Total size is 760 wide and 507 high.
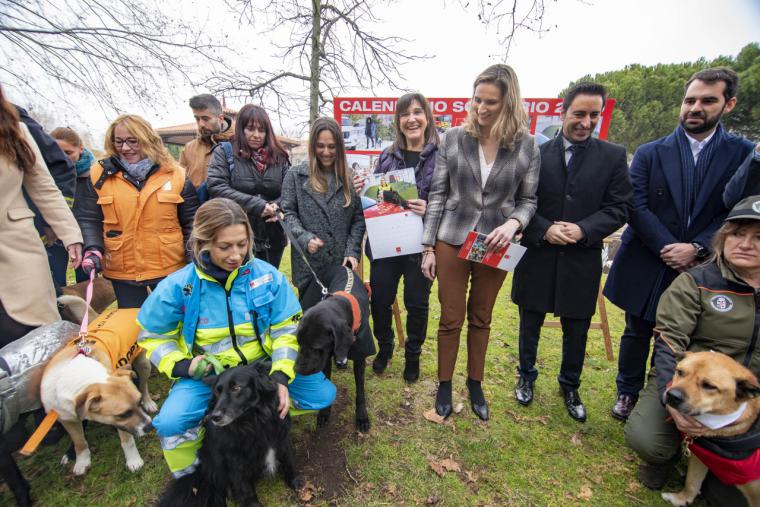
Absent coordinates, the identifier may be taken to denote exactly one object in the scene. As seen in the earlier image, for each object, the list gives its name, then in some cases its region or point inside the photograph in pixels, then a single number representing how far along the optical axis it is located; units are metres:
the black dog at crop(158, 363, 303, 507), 1.97
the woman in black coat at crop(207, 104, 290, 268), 3.26
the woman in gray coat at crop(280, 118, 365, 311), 3.04
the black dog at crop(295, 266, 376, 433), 2.34
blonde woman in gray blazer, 2.48
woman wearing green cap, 2.05
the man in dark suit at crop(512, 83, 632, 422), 2.62
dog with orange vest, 2.13
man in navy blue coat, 2.54
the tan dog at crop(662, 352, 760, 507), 1.86
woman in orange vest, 2.76
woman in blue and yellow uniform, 2.11
